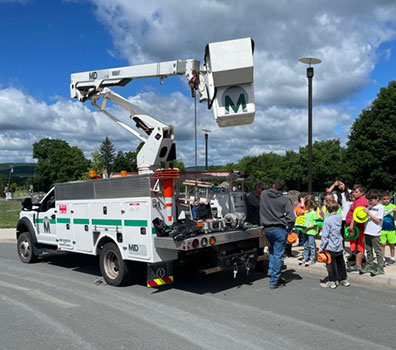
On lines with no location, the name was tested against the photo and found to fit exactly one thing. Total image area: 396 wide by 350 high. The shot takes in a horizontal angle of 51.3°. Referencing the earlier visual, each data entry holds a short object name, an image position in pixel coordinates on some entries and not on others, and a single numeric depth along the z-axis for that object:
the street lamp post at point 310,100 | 12.47
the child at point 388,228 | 8.30
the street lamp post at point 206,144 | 28.63
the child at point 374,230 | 7.65
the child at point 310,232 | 8.84
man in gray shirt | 7.23
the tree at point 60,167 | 79.38
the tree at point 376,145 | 30.50
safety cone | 6.91
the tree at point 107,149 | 106.69
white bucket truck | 6.88
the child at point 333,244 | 7.12
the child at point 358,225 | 7.81
